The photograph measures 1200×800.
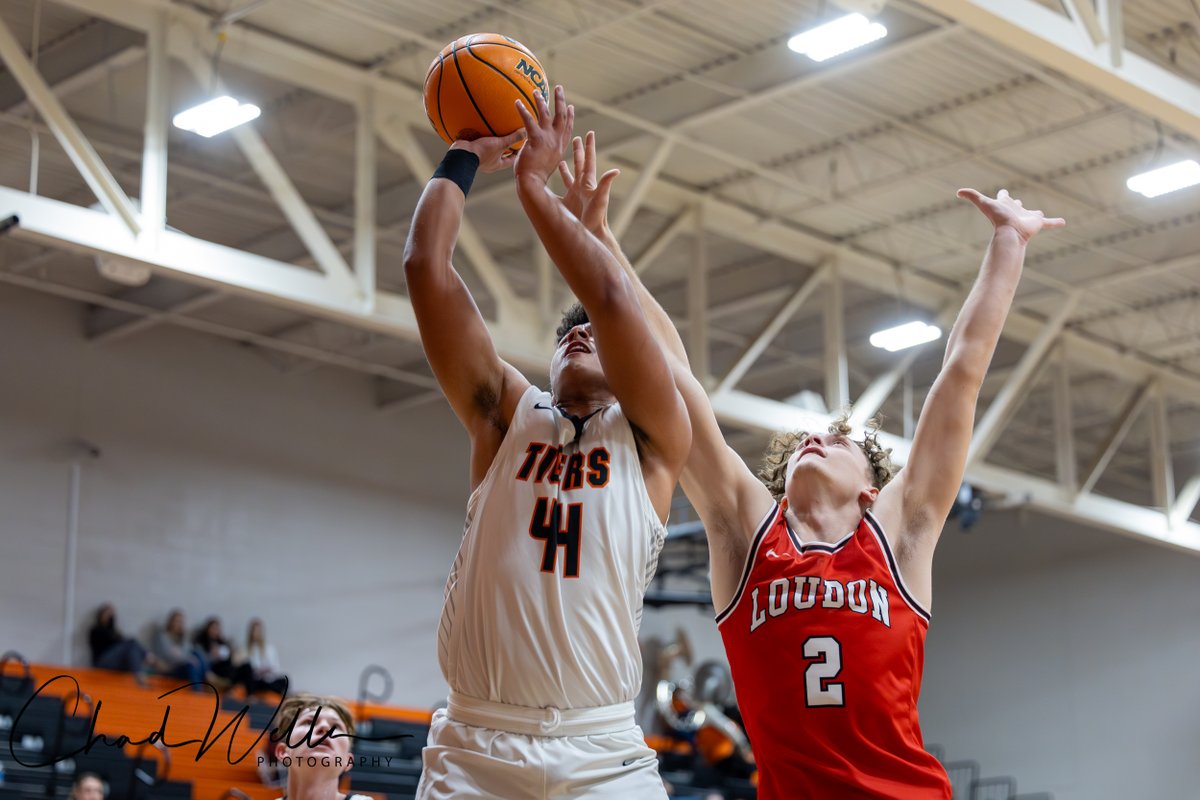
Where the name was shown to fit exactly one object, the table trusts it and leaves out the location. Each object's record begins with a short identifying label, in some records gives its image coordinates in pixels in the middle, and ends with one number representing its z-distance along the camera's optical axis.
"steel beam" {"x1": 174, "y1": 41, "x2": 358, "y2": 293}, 12.57
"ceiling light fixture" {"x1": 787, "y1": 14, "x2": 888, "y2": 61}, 10.52
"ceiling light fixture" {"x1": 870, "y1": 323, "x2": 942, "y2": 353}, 16.69
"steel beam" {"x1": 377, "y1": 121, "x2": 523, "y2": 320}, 13.82
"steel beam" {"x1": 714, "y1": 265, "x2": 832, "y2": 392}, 15.52
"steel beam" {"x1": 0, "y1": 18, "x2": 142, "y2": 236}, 11.41
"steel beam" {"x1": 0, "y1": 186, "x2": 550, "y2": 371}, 11.29
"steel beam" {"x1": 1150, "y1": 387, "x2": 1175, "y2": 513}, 20.06
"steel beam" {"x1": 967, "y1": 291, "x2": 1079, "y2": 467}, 17.45
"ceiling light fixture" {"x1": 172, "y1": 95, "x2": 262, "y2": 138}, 11.87
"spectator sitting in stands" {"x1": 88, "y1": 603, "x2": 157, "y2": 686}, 17.97
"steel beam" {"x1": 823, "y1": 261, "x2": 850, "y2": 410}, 16.22
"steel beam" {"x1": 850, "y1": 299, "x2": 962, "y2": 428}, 17.25
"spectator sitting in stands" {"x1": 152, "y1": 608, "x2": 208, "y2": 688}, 18.25
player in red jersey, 3.89
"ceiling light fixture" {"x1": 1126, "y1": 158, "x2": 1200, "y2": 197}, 13.23
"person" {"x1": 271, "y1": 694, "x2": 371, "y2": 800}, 4.30
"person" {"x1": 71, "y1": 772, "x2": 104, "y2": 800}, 10.27
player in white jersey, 3.41
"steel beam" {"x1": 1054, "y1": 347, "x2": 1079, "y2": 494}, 19.08
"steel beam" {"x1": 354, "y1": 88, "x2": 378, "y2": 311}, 12.98
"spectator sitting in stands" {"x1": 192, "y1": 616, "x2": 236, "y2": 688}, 18.53
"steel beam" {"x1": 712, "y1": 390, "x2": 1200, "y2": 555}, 15.76
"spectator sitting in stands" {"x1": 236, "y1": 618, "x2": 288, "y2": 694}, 18.33
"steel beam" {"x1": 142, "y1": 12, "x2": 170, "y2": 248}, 11.64
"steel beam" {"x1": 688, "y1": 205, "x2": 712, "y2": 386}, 14.98
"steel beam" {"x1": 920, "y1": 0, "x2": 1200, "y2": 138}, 9.80
